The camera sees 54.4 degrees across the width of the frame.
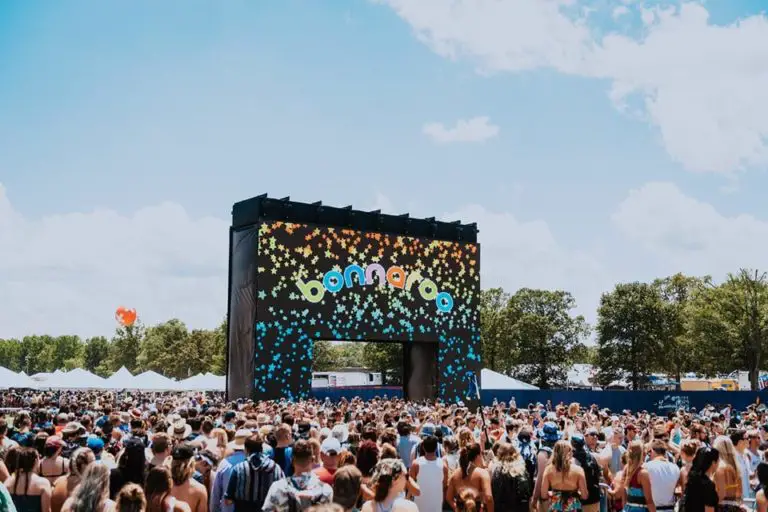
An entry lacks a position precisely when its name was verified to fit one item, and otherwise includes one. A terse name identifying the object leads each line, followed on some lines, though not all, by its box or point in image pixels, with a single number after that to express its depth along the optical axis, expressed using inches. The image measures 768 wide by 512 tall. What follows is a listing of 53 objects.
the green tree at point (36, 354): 6752.0
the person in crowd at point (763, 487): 243.1
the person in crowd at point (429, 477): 296.8
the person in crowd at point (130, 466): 244.8
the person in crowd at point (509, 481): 296.4
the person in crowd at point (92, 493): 191.2
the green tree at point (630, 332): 2527.1
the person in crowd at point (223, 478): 275.7
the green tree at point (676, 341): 2474.2
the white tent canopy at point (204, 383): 1470.2
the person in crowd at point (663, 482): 292.8
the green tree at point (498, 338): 2787.9
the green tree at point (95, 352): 6176.2
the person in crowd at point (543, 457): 291.0
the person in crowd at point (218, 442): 346.4
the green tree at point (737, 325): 2094.0
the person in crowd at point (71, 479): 254.1
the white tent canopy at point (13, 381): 1334.3
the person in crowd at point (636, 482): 297.2
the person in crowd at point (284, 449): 311.6
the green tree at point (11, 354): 7263.8
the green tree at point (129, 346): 4761.3
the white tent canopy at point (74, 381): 1493.6
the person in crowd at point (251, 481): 256.5
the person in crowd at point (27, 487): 255.4
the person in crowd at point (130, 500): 186.1
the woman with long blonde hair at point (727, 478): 284.4
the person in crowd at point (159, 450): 286.0
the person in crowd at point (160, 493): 212.1
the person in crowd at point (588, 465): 313.6
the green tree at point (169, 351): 4104.3
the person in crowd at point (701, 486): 266.7
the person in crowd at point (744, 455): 347.3
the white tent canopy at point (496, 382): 1457.9
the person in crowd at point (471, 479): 283.1
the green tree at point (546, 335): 2733.8
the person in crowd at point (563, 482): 283.9
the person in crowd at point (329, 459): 271.6
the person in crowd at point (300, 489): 207.3
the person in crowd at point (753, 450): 371.6
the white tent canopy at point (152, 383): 1395.2
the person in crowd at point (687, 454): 299.0
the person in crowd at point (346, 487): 214.1
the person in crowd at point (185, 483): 247.4
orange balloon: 3021.7
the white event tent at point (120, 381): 1399.1
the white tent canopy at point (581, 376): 2832.2
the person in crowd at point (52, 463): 289.9
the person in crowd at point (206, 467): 299.4
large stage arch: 1139.9
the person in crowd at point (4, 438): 341.1
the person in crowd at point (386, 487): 210.7
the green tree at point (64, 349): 6697.8
